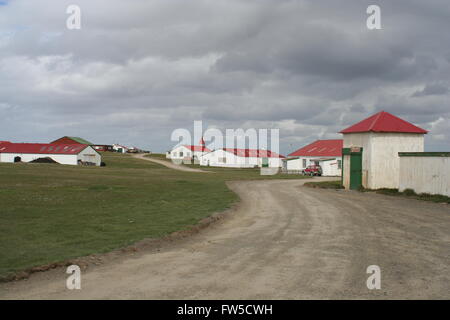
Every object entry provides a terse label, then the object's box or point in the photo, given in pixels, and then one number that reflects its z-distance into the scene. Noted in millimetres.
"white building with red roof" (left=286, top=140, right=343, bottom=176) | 73662
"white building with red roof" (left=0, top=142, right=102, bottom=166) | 86250
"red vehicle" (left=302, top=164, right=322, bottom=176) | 65000
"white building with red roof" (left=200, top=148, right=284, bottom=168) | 102000
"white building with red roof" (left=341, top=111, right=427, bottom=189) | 32094
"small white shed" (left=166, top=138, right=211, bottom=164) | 121512
